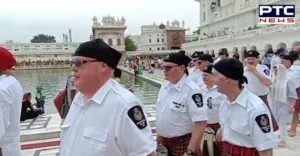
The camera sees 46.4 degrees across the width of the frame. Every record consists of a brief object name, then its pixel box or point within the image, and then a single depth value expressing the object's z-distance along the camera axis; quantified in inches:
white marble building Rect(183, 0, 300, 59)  1145.4
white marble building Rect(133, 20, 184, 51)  3914.1
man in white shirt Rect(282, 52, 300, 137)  223.9
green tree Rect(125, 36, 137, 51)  3757.9
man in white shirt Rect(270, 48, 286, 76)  228.6
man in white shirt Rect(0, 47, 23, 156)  118.5
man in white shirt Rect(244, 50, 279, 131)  184.4
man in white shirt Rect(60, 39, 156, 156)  70.6
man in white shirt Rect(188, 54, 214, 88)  207.8
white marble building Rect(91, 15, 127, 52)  3110.2
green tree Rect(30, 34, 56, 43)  4672.7
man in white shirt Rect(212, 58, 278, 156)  94.6
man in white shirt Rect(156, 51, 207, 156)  121.7
